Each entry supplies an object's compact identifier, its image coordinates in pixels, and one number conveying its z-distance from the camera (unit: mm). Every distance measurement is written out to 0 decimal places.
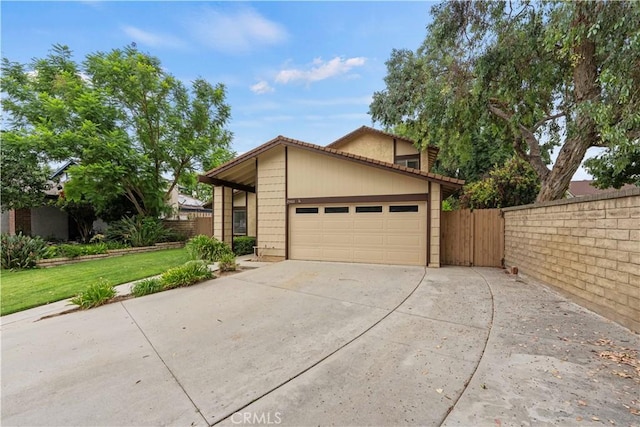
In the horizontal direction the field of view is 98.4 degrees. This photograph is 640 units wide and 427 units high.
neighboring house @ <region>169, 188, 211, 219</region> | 22953
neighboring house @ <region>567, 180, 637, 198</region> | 28762
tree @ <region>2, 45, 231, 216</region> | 12609
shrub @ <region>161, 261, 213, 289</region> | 6766
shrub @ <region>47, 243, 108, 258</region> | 10672
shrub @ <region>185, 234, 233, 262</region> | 9758
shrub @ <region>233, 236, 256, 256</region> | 12398
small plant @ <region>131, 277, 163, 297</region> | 6207
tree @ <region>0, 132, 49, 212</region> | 12055
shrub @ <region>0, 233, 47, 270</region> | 9312
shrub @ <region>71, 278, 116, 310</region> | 5449
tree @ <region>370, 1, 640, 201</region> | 5539
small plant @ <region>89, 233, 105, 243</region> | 13603
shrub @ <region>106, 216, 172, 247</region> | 14016
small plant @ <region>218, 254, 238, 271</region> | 8359
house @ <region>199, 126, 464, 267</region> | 8922
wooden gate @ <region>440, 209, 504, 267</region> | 9234
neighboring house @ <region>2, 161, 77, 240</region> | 14367
